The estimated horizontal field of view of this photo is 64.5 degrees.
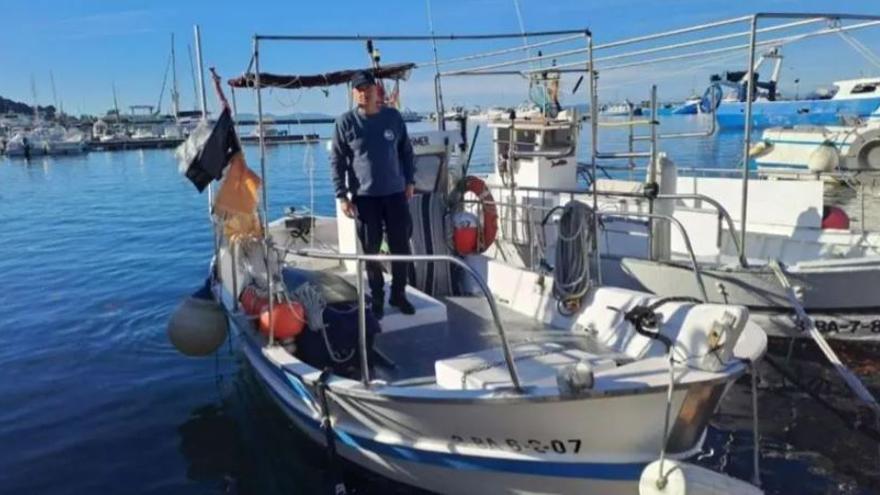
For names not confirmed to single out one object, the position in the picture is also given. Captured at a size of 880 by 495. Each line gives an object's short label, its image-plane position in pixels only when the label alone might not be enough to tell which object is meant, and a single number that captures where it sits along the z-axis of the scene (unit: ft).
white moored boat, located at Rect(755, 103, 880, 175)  59.47
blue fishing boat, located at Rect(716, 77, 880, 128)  128.16
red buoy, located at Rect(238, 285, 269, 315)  19.07
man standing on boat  19.43
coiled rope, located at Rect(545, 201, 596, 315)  19.60
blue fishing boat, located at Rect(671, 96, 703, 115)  274.09
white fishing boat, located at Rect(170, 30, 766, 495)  13.75
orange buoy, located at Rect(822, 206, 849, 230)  32.71
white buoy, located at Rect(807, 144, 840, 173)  57.93
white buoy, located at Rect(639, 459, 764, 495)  12.60
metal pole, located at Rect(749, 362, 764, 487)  14.43
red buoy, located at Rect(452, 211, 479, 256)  24.80
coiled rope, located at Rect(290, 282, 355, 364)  18.21
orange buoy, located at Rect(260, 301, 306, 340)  18.02
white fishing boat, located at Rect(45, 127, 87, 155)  205.67
